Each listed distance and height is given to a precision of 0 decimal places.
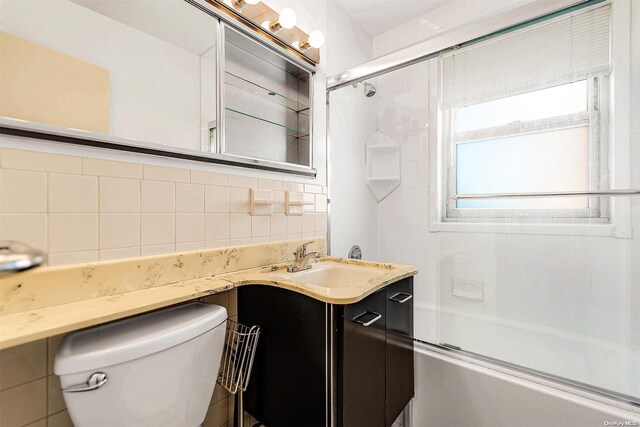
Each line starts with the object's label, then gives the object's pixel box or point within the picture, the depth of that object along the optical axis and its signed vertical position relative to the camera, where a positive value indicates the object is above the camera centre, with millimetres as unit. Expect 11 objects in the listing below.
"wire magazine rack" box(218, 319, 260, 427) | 1045 -568
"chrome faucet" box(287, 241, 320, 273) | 1279 -226
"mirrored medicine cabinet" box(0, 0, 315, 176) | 777 +464
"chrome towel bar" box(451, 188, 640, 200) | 1322 +95
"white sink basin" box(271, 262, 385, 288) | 1285 -294
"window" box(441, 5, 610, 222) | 1425 +551
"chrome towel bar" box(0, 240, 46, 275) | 259 -45
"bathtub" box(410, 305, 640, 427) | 1120 -751
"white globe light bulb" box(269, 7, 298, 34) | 1354 +924
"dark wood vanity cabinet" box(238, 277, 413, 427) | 870 -502
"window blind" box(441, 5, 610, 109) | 1379 +820
